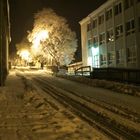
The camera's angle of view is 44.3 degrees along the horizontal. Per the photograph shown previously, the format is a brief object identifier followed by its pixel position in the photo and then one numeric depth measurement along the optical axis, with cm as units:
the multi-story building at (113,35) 1879
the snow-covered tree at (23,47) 4780
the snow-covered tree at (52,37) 2893
